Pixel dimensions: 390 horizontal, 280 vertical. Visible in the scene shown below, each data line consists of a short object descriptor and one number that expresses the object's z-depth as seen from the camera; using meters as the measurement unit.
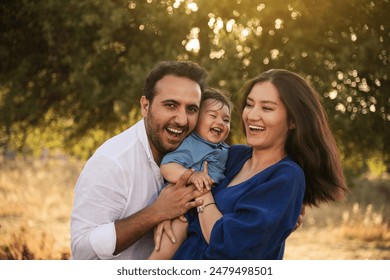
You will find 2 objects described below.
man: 3.60
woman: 3.20
